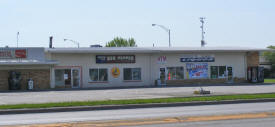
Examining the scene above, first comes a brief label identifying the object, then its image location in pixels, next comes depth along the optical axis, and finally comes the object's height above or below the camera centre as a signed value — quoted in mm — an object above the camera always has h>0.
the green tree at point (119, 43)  99438 +8121
